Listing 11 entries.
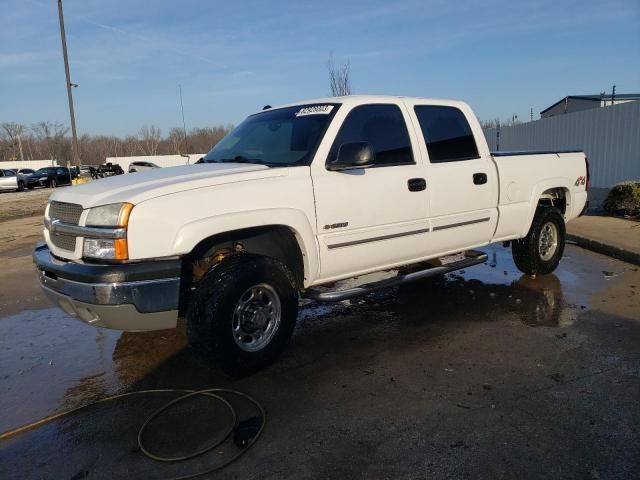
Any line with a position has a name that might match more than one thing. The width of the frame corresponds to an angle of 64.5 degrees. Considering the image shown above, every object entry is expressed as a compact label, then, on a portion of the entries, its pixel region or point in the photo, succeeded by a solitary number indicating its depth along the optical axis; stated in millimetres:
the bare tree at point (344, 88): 19406
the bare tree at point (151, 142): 119831
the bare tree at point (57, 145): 104312
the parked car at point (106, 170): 34931
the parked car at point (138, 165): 39231
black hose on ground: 2768
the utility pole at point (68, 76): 19156
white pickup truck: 3238
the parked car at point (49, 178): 35906
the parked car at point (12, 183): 33812
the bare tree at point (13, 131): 112688
